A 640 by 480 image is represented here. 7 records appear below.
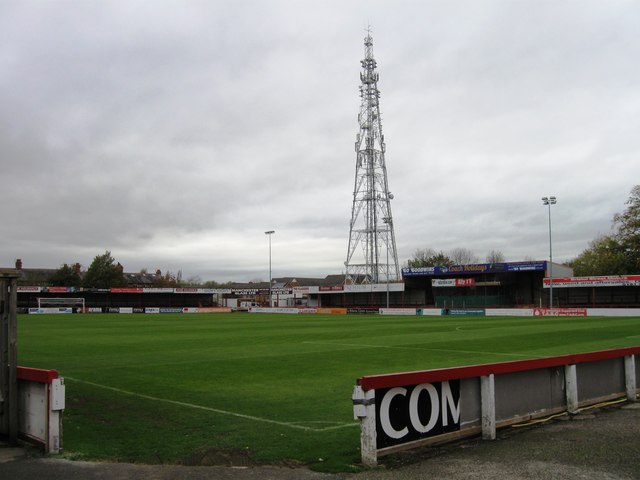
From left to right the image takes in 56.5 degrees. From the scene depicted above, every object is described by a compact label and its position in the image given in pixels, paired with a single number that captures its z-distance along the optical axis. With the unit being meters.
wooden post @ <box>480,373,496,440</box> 8.50
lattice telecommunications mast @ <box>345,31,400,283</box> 94.19
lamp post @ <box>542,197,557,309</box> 66.88
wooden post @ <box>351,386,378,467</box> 7.11
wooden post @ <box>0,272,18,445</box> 8.45
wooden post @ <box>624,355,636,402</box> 11.69
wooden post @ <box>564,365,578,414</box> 10.23
